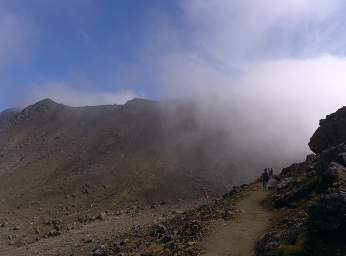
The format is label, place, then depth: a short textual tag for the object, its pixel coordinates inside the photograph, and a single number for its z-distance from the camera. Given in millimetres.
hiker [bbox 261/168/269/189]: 39594
